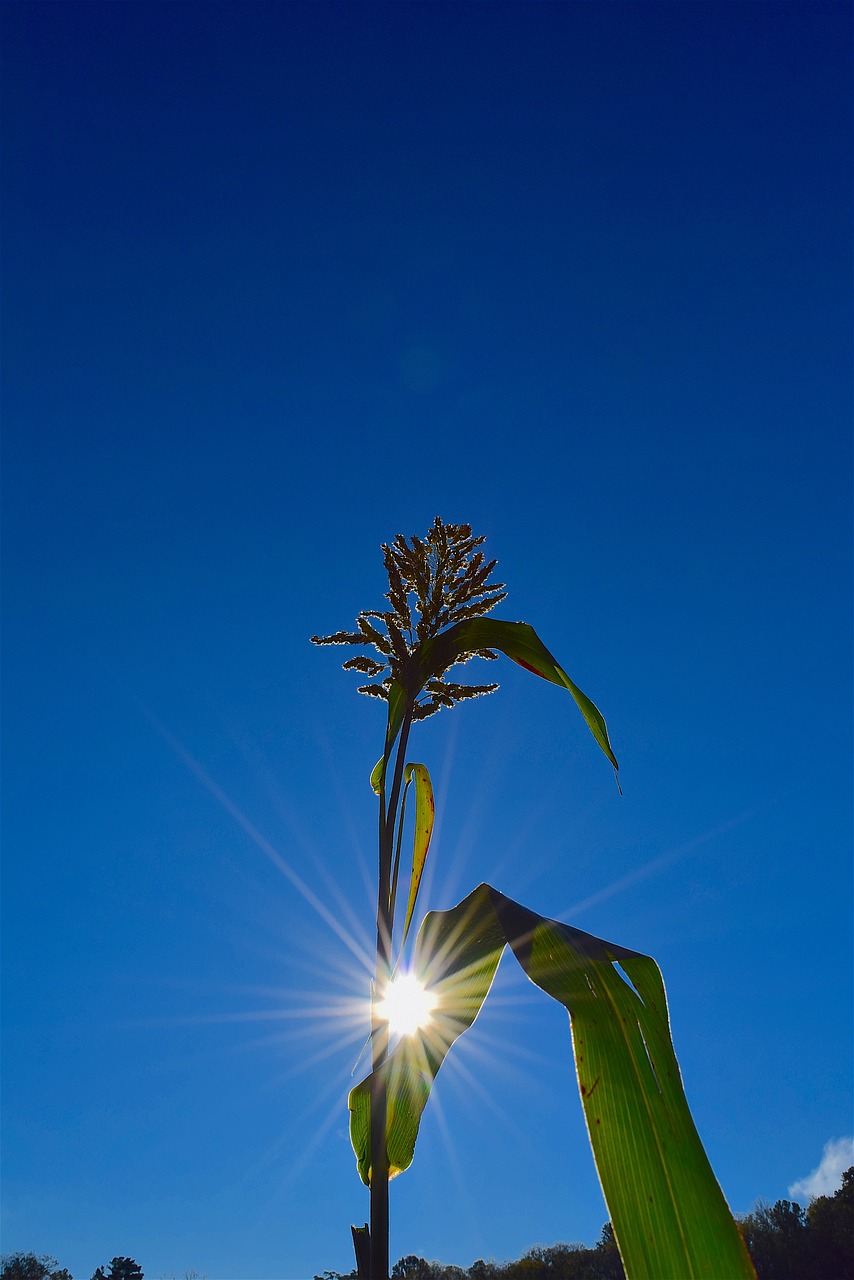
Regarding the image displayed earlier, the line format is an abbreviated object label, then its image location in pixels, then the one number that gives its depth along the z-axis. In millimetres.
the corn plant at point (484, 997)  819
